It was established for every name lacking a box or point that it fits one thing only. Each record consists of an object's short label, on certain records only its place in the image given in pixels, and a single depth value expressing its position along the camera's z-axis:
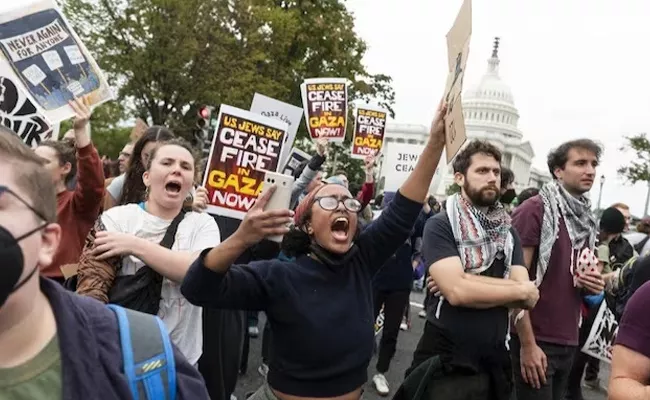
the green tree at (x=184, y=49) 18.55
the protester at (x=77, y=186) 3.05
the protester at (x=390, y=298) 5.45
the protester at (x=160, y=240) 2.25
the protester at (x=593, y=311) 5.33
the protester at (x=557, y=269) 3.25
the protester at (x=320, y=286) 2.23
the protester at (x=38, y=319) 1.11
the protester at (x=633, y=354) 1.82
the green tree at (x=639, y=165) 23.40
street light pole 42.79
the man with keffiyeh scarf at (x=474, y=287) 2.63
